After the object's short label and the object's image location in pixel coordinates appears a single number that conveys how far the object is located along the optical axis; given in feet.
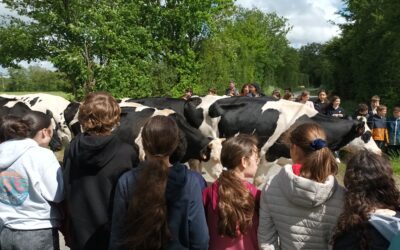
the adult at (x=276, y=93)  45.29
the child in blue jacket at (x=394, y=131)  33.71
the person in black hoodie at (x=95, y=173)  9.32
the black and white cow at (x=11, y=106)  29.99
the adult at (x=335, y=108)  35.35
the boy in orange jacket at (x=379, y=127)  33.65
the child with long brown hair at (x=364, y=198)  7.08
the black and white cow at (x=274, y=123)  23.48
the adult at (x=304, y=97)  37.53
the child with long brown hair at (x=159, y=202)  7.99
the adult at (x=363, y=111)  34.83
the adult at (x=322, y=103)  36.50
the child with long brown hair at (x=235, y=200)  8.75
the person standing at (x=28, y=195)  9.52
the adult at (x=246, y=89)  37.39
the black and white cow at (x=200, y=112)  25.43
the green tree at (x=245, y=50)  79.00
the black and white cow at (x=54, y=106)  31.60
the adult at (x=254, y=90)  37.32
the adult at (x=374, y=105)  35.09
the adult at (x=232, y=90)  45.69
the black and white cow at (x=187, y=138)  19.93
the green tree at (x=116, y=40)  48.24
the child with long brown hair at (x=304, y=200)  8.24
